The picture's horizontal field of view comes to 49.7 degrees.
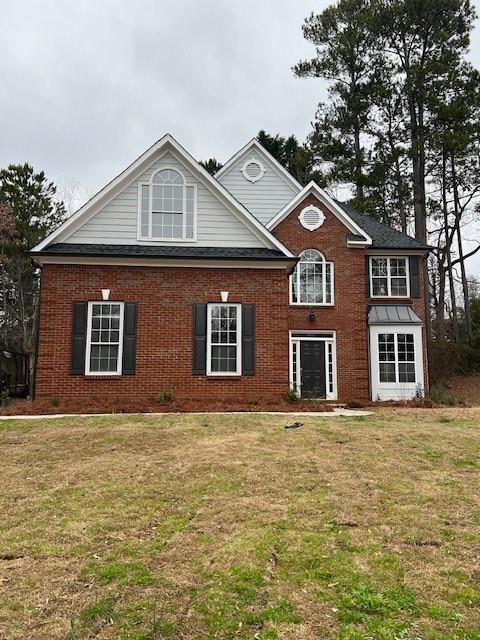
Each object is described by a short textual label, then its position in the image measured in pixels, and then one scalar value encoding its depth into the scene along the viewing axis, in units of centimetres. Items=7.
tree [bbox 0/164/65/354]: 3056
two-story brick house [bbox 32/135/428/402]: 1394
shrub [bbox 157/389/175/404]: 1363
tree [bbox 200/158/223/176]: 3438
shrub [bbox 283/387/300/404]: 1416
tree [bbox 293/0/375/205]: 3019
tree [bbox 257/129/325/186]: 3391
